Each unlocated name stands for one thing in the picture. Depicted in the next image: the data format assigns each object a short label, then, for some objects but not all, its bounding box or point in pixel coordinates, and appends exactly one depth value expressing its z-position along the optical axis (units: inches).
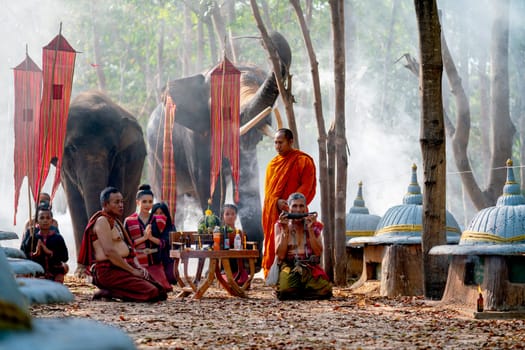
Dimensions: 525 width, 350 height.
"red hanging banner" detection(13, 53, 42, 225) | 541.0
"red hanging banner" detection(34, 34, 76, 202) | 508.1
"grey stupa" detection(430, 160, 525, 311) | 306.8
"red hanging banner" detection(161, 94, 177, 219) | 653.9
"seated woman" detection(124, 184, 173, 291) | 413.1
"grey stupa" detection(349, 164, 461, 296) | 396.2
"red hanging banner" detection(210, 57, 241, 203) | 597.0
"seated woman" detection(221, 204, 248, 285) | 434.0
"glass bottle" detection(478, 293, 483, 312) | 304.3
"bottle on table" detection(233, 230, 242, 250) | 412.5
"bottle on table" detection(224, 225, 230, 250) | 408.8
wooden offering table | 388.8
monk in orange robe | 431.2
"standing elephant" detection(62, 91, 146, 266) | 560.1
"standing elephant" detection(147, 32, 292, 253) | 592.4
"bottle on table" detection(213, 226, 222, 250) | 401.7
